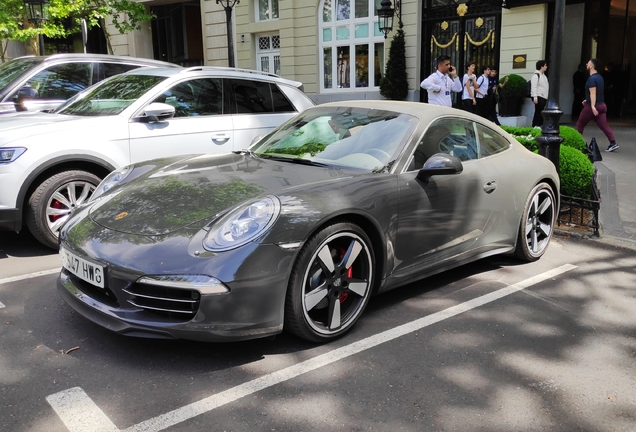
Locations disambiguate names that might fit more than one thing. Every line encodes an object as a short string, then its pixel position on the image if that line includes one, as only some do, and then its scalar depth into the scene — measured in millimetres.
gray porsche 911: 3324
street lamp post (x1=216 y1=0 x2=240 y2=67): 13141
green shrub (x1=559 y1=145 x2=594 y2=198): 7219
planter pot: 15953
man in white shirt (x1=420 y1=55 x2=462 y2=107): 10547
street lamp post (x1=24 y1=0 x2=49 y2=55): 13823
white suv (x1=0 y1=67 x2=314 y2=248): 5449
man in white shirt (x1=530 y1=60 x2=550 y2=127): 14562
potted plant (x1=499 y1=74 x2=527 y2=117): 15805
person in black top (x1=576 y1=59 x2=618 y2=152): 11406
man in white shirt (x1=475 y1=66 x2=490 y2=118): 15102
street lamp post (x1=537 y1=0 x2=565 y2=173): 6965
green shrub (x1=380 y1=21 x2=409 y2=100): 18906
